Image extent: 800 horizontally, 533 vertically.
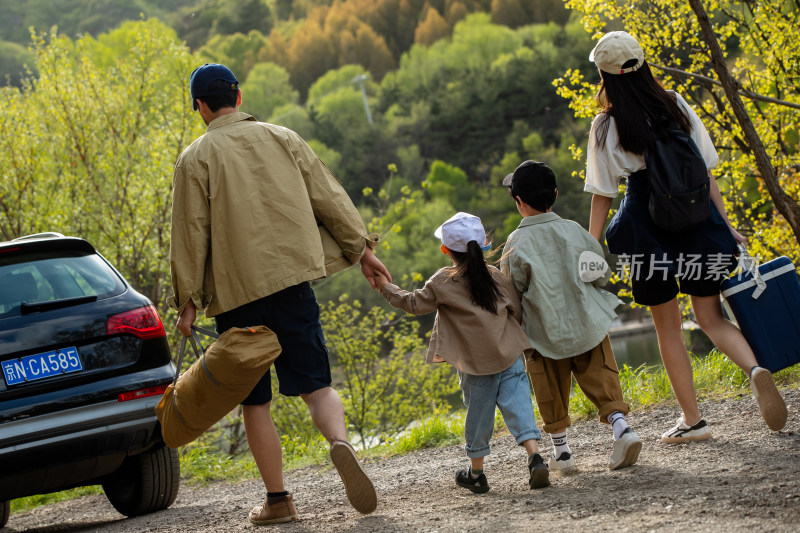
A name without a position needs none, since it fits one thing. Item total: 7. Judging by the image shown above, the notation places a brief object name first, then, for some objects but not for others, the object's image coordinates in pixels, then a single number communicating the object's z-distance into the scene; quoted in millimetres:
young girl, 8336
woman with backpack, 8289
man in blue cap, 7730
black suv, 8695
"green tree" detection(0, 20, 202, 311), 27203
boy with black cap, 8492
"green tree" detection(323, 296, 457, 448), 28377
